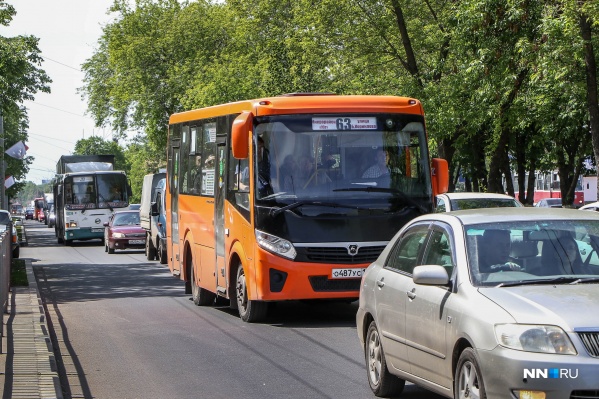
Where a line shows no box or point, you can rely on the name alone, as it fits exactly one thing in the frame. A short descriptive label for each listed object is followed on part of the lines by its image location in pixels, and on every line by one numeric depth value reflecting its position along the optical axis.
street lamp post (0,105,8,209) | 55.78
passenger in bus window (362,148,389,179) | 15.34
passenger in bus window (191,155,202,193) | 18.38
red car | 42.06
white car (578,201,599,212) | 19.79
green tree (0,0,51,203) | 30.23
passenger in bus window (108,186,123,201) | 51.11
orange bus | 15.02
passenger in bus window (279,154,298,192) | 15.15
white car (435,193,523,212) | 21.23
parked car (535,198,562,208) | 68.38
